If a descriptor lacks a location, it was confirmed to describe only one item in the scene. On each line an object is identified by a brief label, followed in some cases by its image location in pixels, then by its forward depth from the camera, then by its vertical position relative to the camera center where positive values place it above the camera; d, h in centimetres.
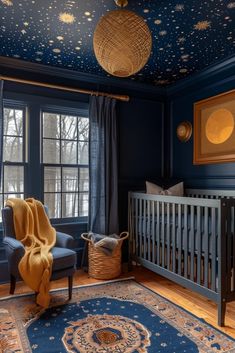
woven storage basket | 308 -96
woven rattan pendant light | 177 +90
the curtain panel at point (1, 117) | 291 +63
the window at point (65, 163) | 337 +17
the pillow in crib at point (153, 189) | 346 -14
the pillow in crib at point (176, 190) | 341 -16
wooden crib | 216 -58
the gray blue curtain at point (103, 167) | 339 +13
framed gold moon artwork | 309 +57
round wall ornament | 365 +62
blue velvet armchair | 239 -69
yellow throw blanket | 231 -63
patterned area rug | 181 -110
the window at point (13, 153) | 314 +27
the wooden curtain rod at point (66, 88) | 298 +103
